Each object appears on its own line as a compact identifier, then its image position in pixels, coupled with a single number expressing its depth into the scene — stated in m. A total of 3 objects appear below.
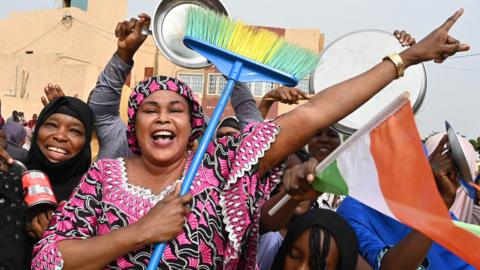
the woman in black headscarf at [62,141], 2.97
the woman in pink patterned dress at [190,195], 1.91
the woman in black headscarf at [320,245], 2.50
